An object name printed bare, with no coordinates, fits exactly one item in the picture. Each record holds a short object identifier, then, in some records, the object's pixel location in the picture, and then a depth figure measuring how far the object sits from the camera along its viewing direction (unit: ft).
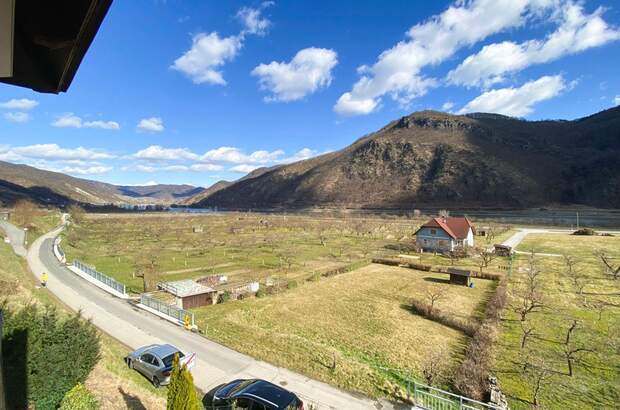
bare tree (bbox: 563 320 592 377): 51.22
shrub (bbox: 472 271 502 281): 112.81
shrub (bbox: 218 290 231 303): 89.41
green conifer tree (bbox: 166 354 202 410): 24.18
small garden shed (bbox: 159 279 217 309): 83.87
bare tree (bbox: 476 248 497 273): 127.02
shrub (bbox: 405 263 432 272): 129.84
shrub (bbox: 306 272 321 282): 113.01
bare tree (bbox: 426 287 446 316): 80.26
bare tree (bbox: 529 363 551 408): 41.65
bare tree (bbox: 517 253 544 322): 76.89
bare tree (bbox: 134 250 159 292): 99.32
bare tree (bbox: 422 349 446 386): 48.32
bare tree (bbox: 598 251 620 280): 105.97
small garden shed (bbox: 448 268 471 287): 107.76
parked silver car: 44.93
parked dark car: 35.60
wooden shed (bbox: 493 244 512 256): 148.66
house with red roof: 166.09
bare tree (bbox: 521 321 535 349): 60.70
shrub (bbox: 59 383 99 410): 24.62
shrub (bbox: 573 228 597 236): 197.71
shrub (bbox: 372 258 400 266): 141.09
